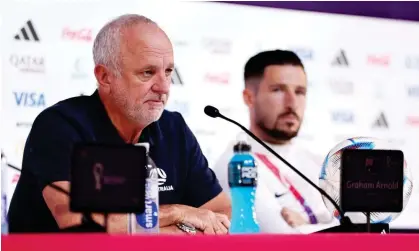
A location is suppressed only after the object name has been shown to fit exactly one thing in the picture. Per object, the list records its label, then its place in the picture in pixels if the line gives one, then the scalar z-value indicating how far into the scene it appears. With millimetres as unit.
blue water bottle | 5971
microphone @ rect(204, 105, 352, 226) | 4480
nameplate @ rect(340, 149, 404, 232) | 4430
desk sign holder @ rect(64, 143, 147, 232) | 3791
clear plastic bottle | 4742
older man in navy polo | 5508
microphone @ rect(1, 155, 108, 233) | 3799
